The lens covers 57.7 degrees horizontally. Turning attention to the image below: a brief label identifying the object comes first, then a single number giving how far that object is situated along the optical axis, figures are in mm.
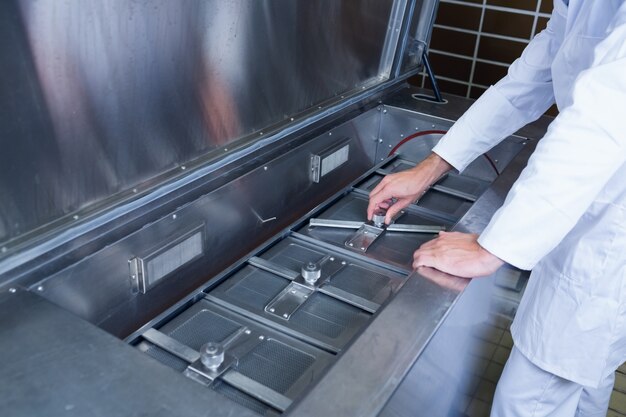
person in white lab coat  852
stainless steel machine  709
